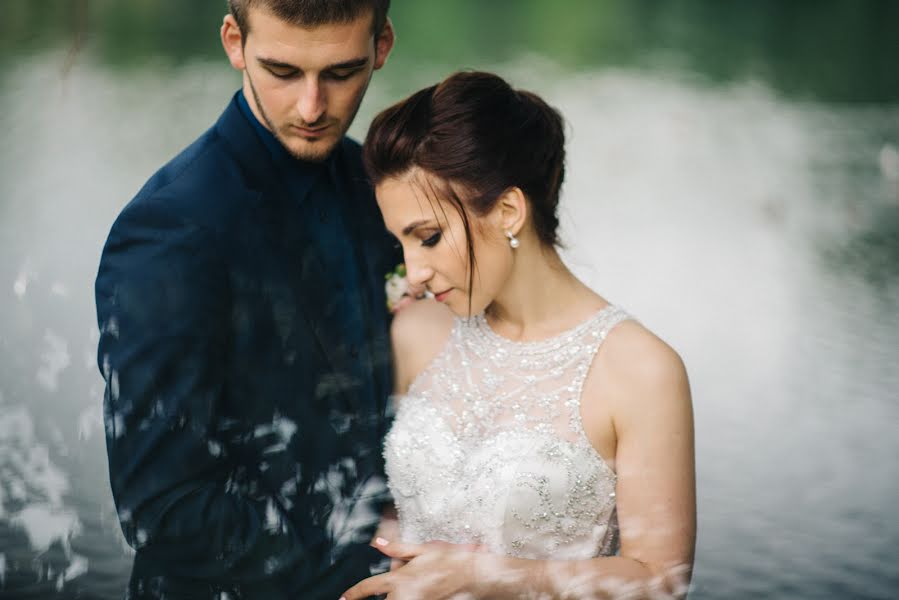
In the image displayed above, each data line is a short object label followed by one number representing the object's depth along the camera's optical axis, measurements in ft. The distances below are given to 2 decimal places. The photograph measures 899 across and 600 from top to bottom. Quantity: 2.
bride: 9.37
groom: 9.01
